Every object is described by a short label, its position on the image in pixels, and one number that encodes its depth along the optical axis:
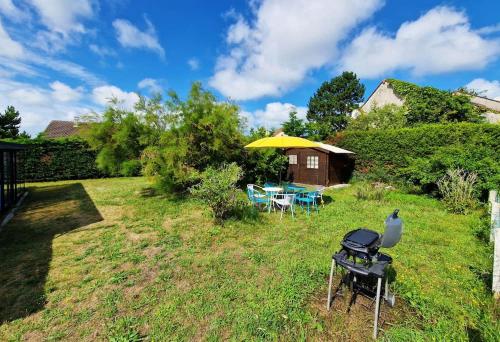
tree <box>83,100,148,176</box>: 8.70
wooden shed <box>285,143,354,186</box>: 12.50
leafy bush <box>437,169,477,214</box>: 6.94
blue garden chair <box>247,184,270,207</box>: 7.07
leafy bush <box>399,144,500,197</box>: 7.36
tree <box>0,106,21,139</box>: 24.70
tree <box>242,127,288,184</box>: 10.48
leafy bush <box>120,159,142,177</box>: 8.96
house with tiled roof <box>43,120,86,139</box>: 22.28
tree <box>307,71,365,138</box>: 34.38
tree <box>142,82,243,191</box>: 8.12
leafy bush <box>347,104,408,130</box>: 16.16
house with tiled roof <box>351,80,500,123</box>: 17.95
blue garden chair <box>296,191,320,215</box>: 6.89
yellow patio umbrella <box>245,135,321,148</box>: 7.64
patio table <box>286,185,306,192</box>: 7.80
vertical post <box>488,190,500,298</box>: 2.86
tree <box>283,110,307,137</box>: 22.67
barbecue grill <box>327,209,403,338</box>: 2.35
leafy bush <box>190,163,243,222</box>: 5.48
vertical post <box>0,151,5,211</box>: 6.64
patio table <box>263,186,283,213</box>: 7.02
